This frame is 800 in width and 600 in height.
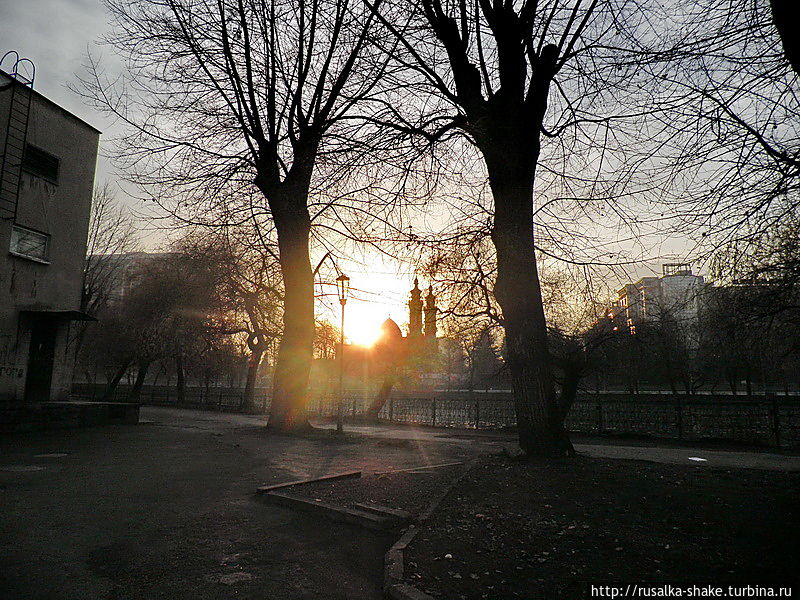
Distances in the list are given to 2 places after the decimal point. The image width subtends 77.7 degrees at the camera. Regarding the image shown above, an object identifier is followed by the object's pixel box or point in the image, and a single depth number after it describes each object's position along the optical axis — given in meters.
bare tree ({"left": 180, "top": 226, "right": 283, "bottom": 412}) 22.32
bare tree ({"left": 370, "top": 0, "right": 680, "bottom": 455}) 7.51
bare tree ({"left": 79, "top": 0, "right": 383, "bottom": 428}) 13.48
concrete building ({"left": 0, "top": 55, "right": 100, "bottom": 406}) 14.60
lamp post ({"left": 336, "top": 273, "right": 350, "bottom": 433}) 17.41
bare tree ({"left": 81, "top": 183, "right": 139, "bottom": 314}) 31.41
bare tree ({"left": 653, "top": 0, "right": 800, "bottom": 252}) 6.06
